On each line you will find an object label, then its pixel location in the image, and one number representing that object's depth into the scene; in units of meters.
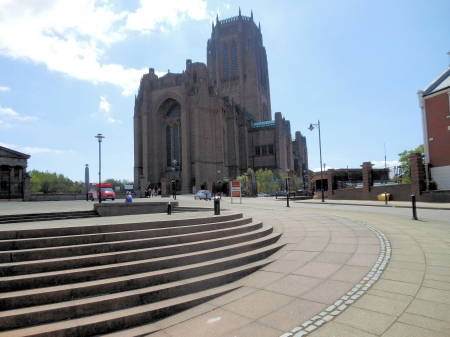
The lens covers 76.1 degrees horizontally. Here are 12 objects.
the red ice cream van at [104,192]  30.28
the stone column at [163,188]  45.09
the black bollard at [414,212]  11.55
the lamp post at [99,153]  23.34
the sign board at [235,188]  24.64
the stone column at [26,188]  29.77
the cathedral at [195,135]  56.19
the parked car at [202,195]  34.75
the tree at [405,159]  35.34
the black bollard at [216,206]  8.58
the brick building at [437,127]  23.50
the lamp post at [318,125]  28.86
